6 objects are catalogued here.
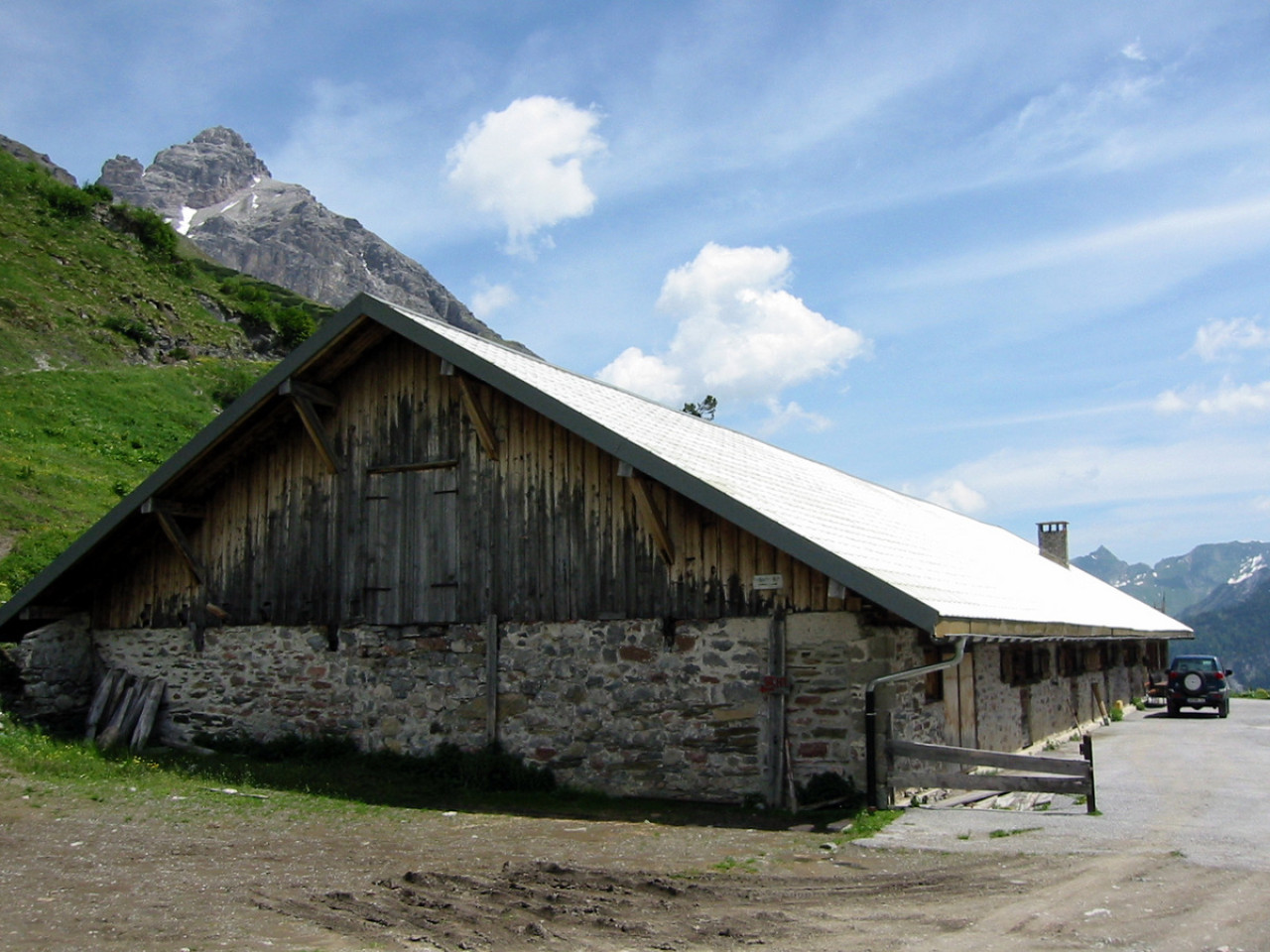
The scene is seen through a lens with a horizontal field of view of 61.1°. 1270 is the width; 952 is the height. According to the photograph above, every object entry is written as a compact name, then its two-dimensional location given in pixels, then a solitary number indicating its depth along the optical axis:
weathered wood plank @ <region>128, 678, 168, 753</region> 15.78
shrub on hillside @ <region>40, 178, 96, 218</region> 49.85
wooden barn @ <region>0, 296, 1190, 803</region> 11.95
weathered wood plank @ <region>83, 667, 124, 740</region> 16.14
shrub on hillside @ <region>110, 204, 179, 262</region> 53.28
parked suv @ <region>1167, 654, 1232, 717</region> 27.80
